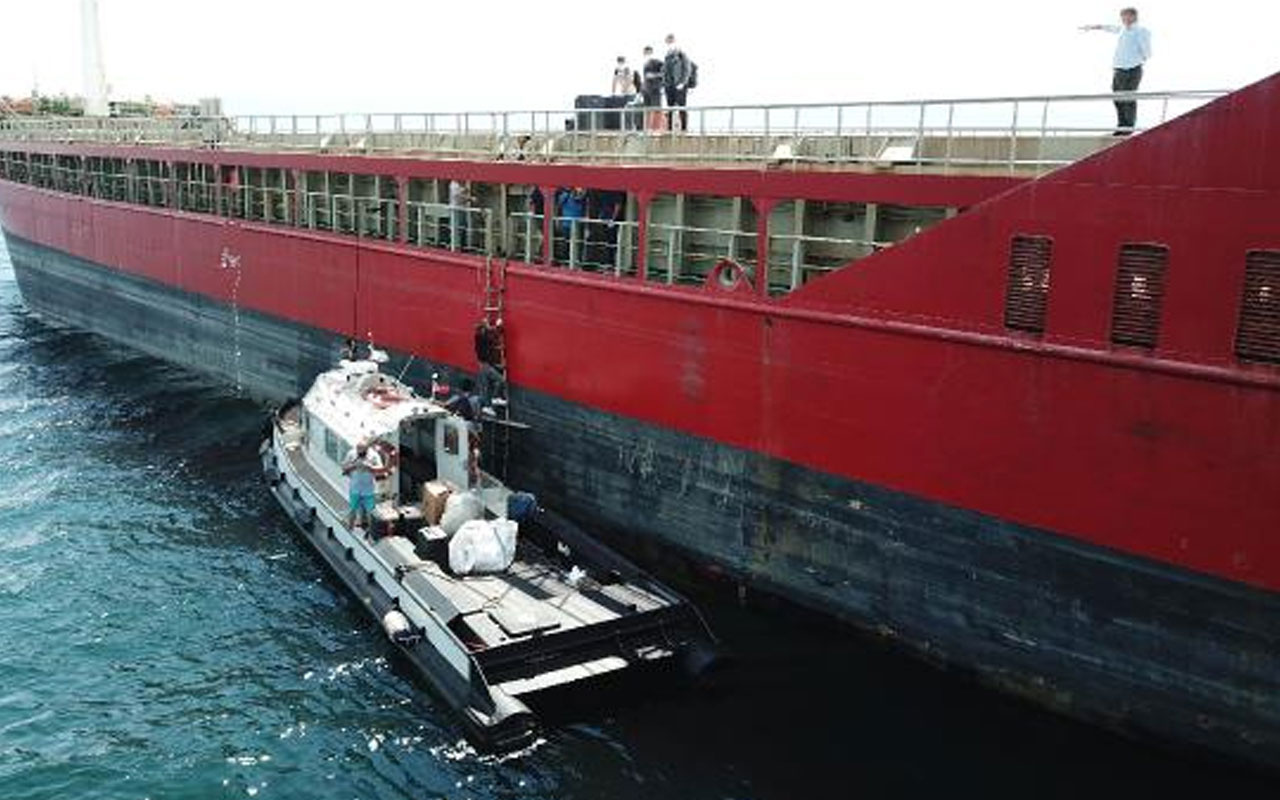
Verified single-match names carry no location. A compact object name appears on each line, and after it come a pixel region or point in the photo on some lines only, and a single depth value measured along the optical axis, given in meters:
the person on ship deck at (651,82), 21.14
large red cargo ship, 11.02
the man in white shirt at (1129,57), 13.51
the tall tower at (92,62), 48.06
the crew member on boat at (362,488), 16.56
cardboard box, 16.50
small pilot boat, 13.16
